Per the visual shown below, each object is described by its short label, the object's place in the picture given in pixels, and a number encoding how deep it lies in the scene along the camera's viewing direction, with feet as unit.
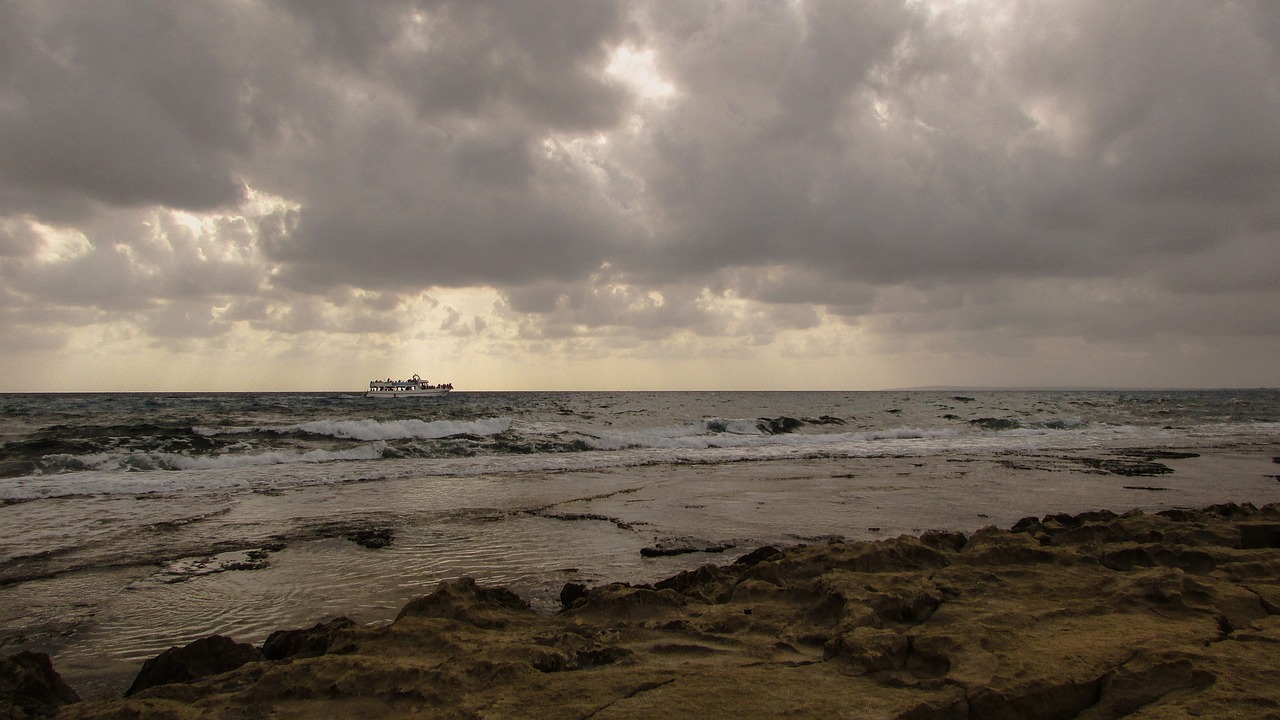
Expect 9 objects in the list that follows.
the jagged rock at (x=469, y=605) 14.11
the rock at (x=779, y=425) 100.63
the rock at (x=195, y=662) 11.66
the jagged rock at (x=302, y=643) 12.58
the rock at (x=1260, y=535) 20.61
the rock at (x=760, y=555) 19.37
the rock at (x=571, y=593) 16.31
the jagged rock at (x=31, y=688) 10.30
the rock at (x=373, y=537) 24.89
